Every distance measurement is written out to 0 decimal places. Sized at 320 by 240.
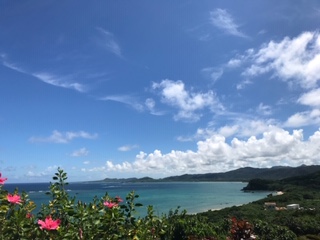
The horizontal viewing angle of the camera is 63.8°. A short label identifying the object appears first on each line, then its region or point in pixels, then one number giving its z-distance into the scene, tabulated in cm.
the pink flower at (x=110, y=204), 259
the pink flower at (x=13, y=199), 236
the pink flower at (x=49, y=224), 214
